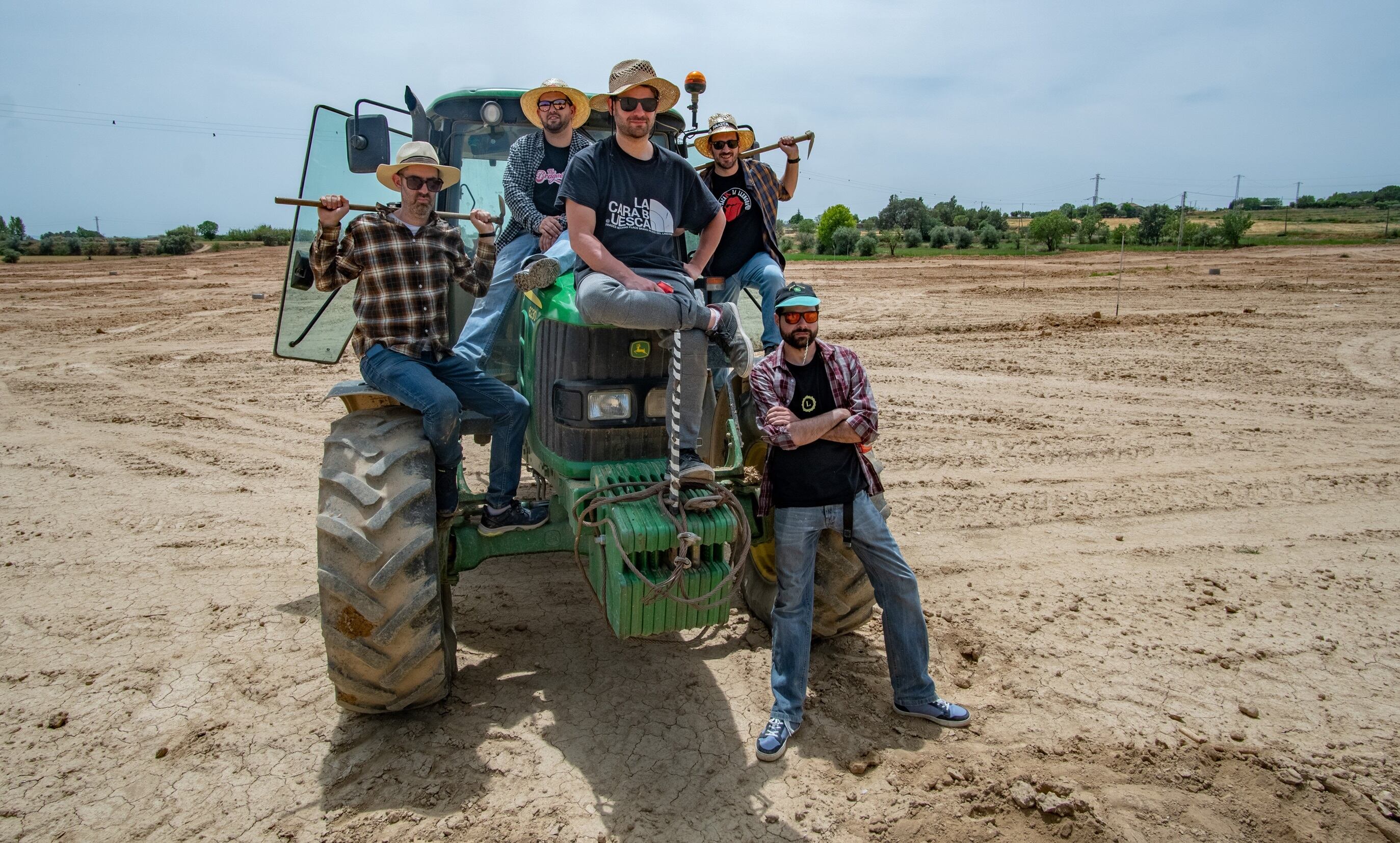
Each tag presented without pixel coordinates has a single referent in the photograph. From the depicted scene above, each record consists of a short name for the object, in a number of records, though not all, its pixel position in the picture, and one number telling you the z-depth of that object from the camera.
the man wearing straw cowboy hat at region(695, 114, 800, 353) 5.29
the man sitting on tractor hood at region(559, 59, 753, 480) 3.54
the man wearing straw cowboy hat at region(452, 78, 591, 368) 4.51
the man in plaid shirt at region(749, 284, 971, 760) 3.83
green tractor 3.55
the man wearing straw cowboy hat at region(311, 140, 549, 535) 3.89
